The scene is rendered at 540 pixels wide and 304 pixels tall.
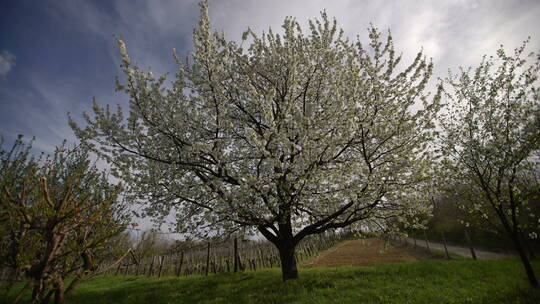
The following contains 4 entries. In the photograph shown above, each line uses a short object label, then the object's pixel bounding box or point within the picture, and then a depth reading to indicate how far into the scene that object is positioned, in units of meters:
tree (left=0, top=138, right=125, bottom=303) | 2.44
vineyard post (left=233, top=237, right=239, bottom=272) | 15.91
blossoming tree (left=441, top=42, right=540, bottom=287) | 8.41
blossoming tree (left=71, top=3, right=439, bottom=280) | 7.79
